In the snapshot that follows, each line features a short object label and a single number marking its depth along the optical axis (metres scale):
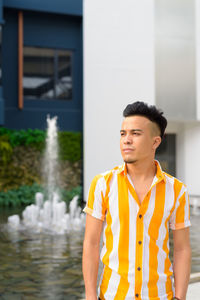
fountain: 9.89
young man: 1.99
